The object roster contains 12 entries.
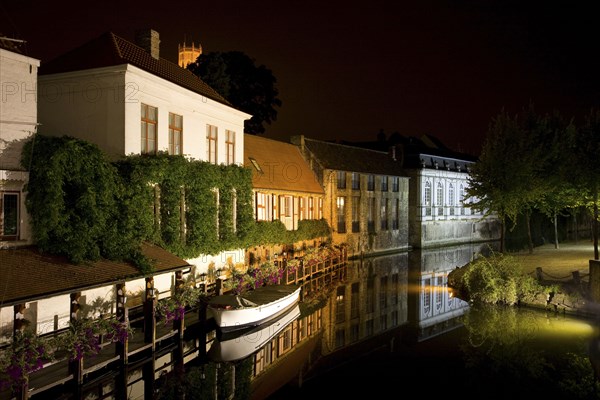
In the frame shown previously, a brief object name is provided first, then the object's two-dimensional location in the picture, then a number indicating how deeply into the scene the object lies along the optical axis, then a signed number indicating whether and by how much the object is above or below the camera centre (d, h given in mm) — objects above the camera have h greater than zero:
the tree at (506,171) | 31297 +2211
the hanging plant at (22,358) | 10945 -3139
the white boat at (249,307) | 17969 -3443
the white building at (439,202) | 54531 +668
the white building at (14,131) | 14695 +2126
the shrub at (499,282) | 22969 -3202
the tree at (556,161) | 30500 +2741
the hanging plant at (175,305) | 16422 -2979
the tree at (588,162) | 28344 +2480
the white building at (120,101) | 18859 +3934
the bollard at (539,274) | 23328 -2801
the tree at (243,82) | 44312 +10752
